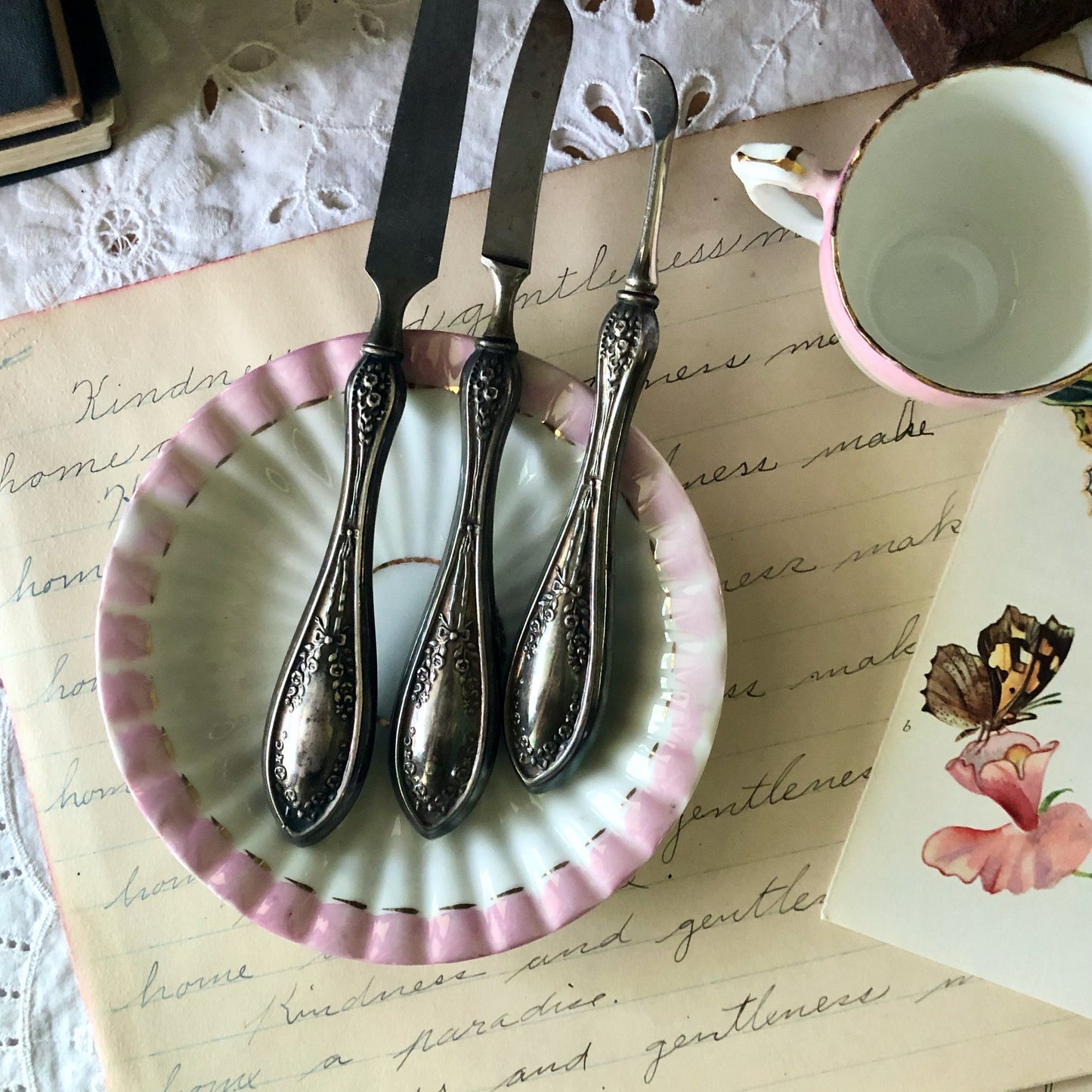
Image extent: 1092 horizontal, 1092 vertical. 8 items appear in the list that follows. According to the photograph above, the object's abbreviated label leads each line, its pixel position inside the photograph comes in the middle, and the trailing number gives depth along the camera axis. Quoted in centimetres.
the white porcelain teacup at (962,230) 35
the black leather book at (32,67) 38
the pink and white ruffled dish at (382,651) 37
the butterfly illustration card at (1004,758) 41
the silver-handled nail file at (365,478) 35
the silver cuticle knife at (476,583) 35
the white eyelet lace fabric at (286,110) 44
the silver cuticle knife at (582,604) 36
